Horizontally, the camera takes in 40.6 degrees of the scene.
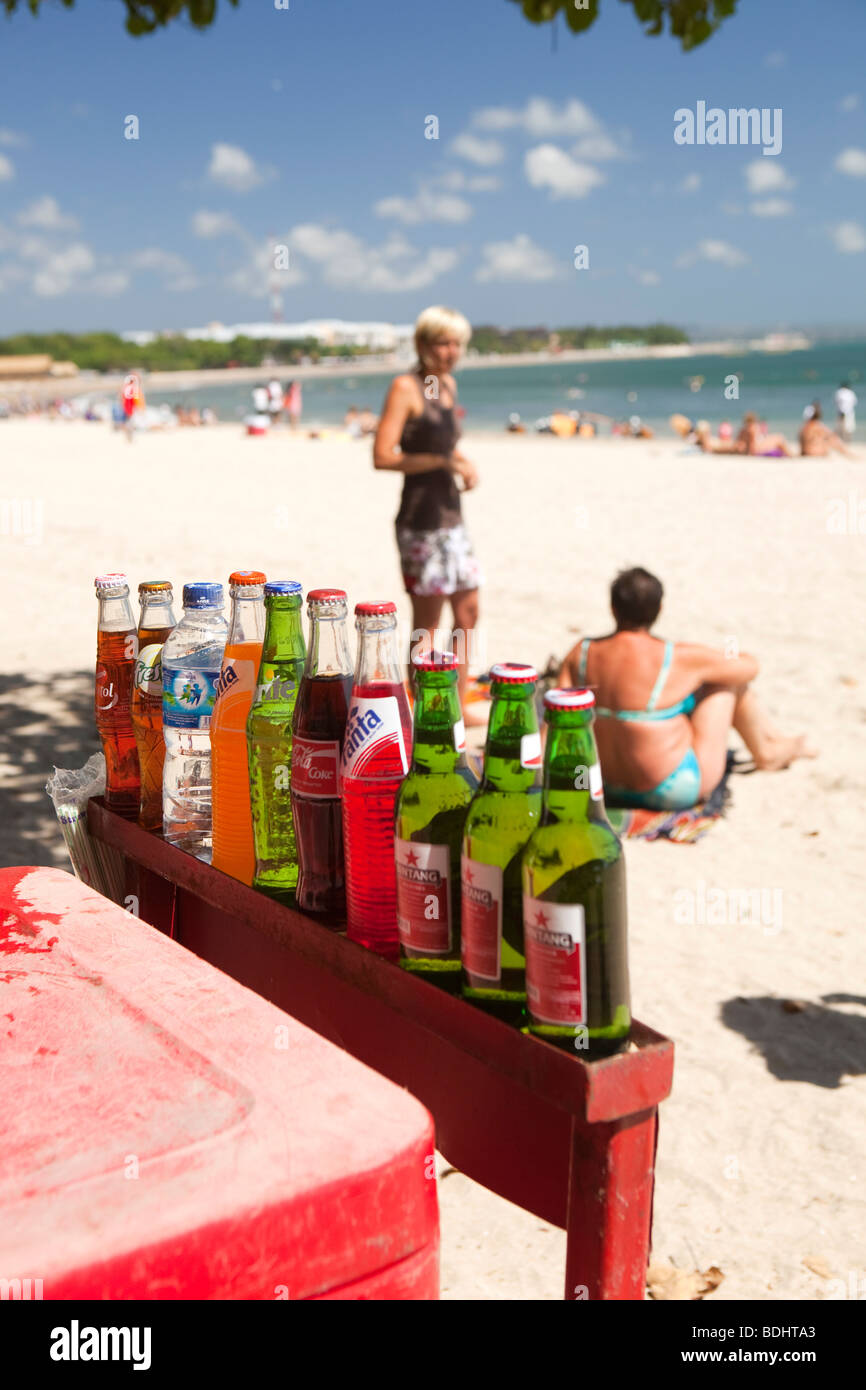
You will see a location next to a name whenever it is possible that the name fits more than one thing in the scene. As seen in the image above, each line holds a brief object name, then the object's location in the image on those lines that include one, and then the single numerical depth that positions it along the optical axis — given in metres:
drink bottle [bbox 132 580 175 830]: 2.37
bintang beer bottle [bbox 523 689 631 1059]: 1.53
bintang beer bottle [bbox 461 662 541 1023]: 1.65
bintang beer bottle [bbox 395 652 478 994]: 1.73
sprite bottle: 2.08
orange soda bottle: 2.16
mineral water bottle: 2.23
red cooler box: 1.18
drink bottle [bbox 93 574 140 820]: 2.47
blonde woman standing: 5.99
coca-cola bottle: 1.94
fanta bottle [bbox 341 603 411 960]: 1.85
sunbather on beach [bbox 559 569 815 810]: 5.19
